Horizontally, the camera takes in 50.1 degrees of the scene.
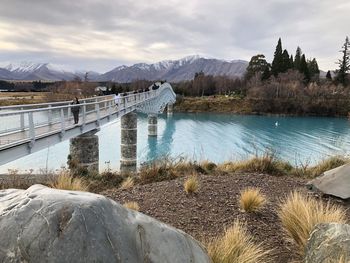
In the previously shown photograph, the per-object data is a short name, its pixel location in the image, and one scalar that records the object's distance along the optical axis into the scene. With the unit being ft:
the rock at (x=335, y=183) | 25.36
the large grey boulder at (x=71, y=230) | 8.31
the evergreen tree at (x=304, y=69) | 345.92
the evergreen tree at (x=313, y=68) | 382.38
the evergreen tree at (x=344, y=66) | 345.51
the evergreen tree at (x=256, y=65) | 386.93
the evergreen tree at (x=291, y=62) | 349.29
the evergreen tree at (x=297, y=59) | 356.22
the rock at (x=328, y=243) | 13.33
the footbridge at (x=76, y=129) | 40.92
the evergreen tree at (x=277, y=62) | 336.45
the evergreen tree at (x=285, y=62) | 339.16
